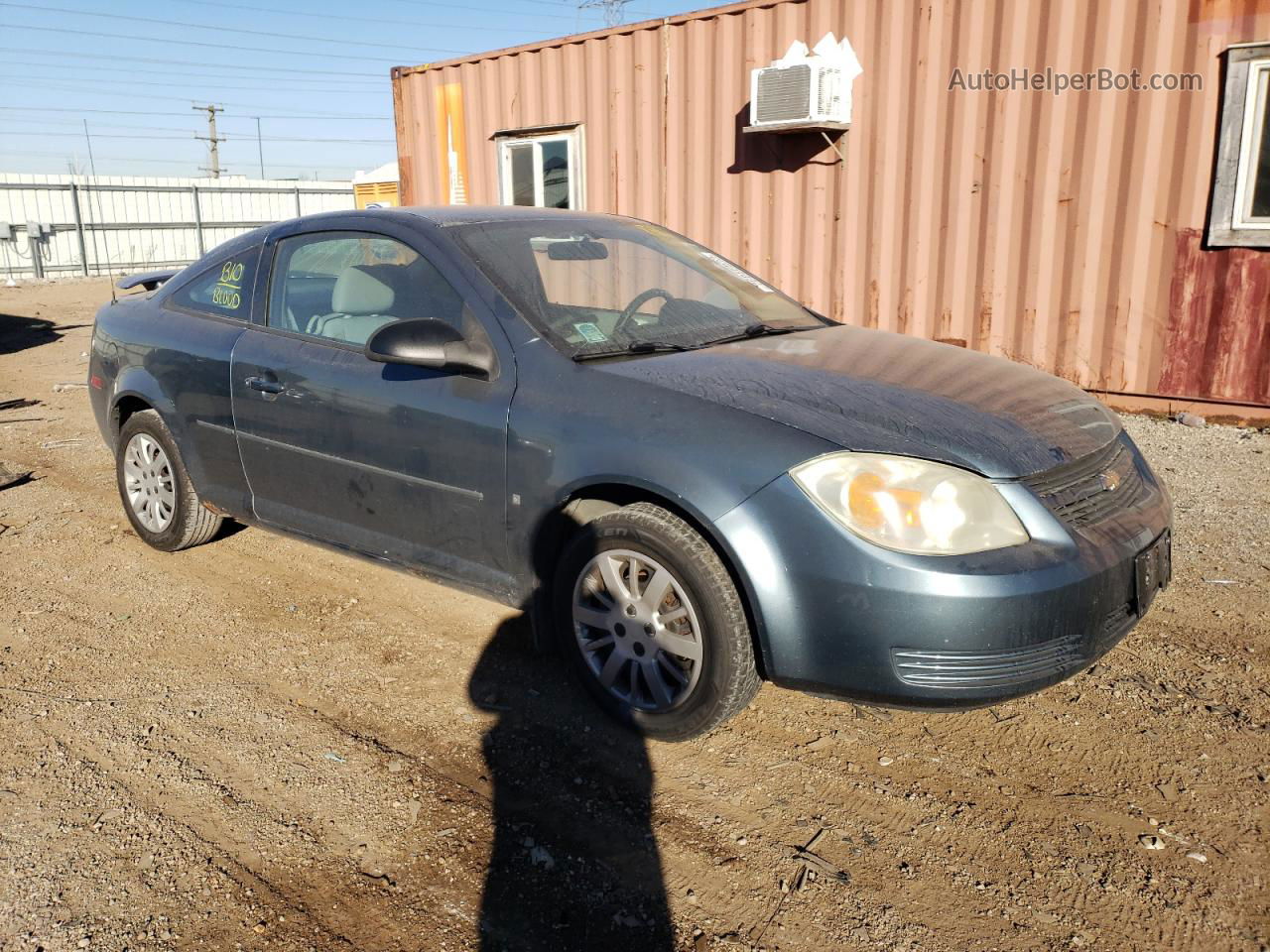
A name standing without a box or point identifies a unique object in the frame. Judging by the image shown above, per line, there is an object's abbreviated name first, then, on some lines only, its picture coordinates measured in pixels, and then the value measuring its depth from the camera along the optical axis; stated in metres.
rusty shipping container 6.70
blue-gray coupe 2.59
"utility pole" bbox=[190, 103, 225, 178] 55.47
